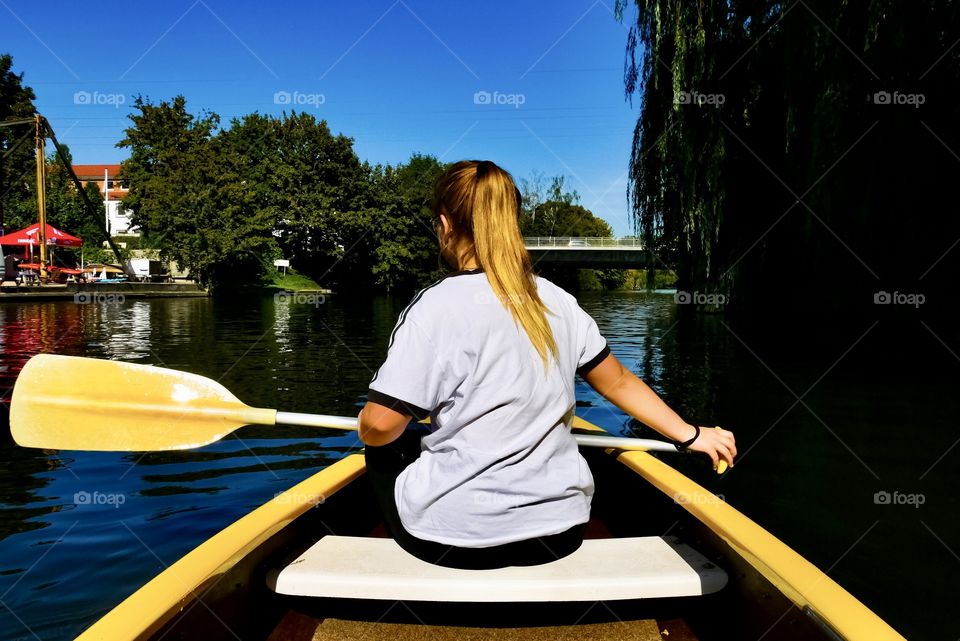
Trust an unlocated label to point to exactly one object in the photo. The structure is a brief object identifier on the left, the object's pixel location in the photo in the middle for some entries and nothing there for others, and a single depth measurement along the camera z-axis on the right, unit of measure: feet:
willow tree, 30.27
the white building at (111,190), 255.97
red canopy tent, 118.62
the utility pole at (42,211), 104.83
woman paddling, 6.14
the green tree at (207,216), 143.84
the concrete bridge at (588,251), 162.61
